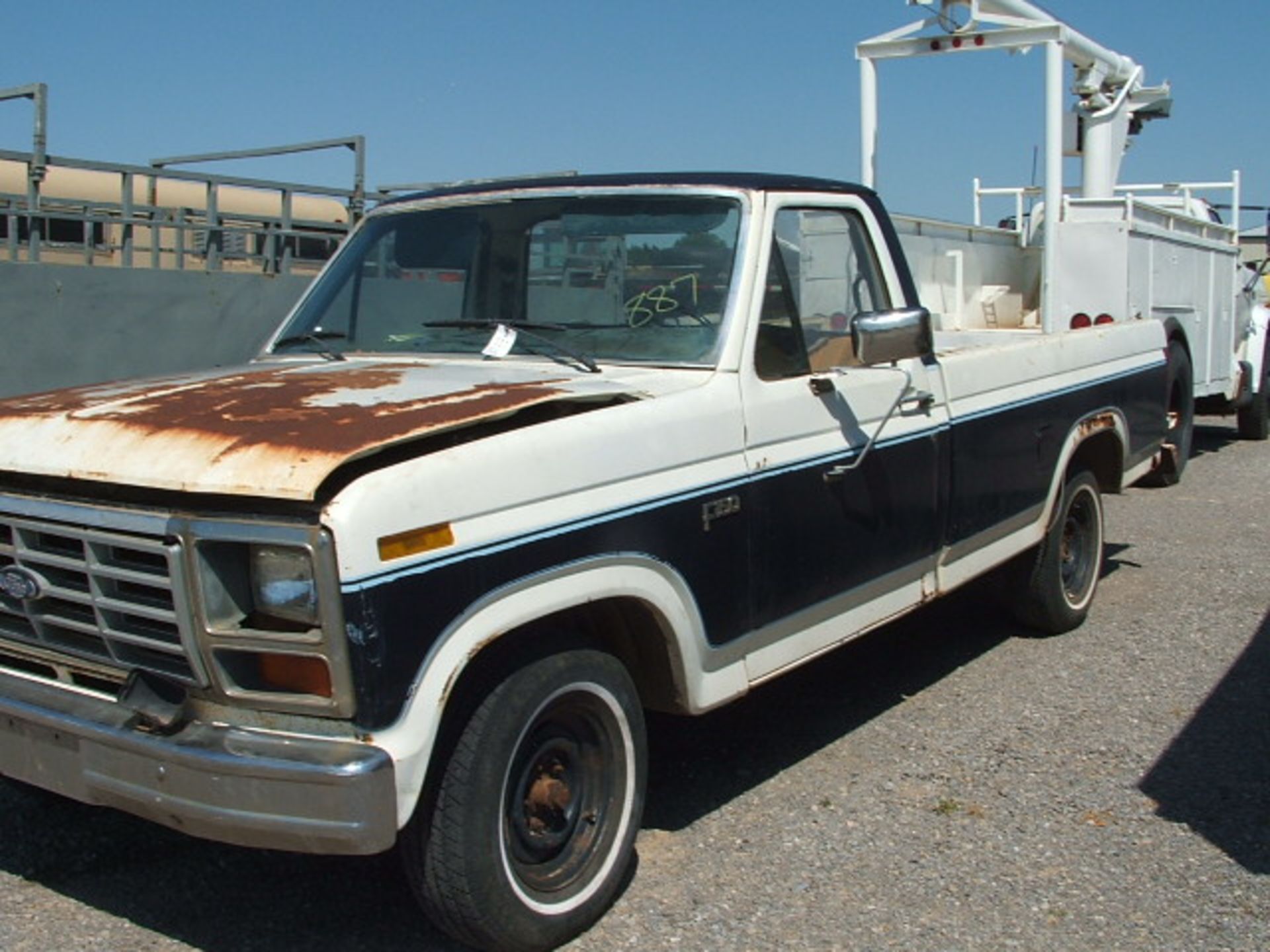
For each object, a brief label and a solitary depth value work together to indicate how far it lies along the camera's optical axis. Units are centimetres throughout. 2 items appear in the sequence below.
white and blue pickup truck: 302
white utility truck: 913
